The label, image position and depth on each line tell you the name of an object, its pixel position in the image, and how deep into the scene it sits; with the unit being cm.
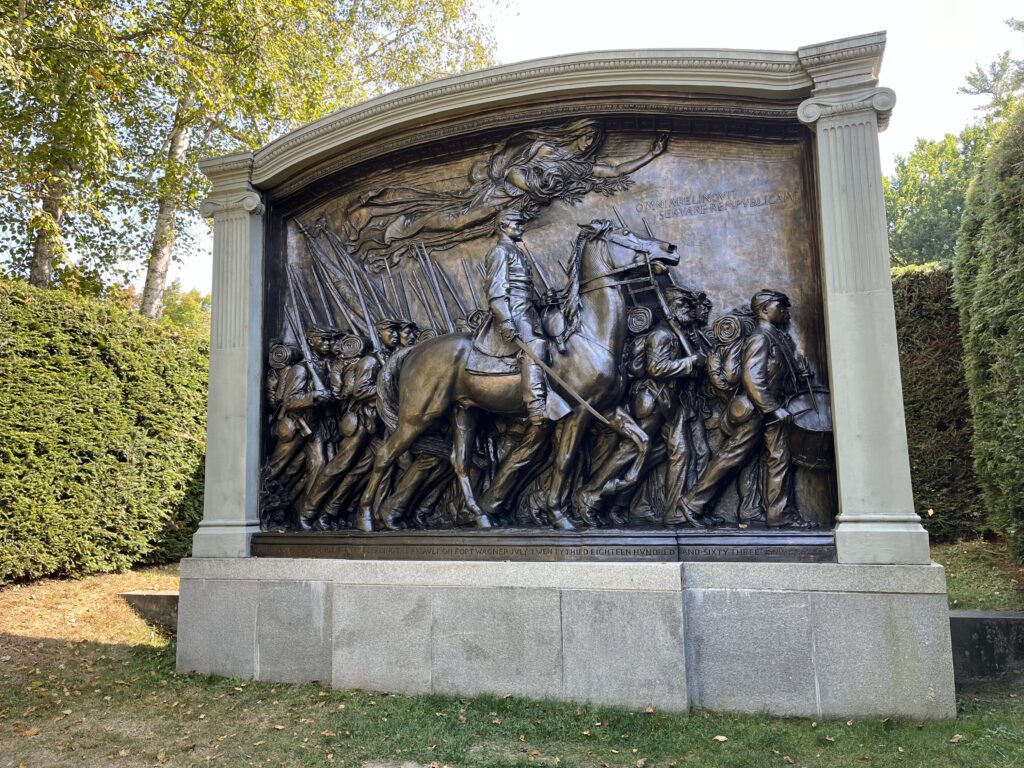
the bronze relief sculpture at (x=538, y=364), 733
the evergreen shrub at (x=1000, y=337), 866
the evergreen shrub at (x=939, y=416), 1097
